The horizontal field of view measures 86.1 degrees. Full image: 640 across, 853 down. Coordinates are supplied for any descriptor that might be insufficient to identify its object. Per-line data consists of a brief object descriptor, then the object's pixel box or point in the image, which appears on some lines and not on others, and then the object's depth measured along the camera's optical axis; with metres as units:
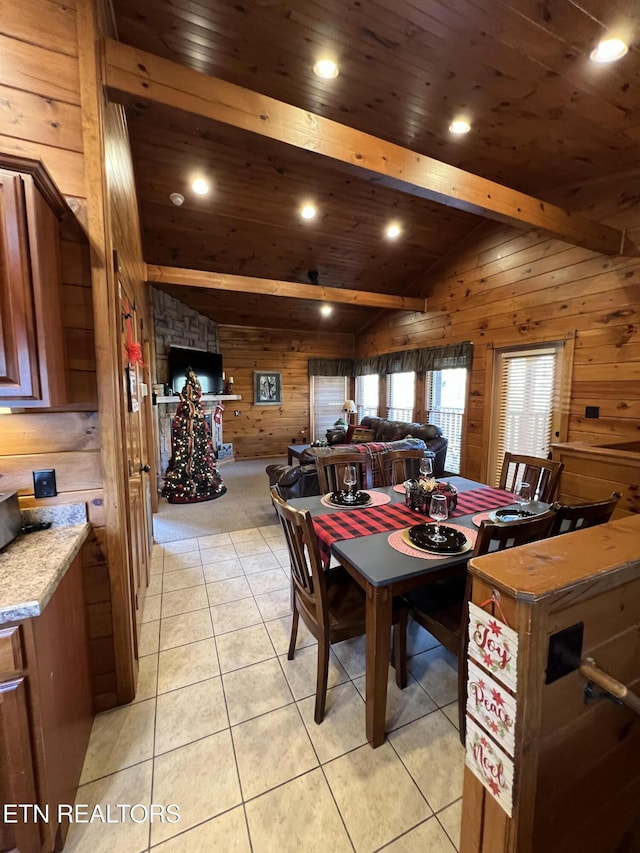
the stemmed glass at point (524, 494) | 2.01
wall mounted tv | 5.37
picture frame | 7.33
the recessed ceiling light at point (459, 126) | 2.79
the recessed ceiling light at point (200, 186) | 3.77
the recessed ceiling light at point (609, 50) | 1.92
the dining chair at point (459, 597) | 1.24
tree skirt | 4.59
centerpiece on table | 1.96
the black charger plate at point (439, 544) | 1.50
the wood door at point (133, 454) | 1.81
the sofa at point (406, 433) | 4.94
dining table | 1.37
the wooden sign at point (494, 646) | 0.68
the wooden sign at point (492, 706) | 0.70
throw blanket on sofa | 2.88
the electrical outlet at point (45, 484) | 1.40
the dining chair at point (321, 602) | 1.44
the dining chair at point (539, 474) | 2.32
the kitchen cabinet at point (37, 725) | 0.94
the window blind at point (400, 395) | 6.28
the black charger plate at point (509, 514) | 1.83
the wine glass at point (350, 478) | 2.13
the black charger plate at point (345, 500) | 2.11
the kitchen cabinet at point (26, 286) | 1.04
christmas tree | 4.66
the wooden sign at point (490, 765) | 0.72
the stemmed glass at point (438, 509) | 1.64
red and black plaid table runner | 1.73
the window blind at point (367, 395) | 7.34
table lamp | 7.54
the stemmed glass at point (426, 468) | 2.03
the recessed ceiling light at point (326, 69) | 2.32
